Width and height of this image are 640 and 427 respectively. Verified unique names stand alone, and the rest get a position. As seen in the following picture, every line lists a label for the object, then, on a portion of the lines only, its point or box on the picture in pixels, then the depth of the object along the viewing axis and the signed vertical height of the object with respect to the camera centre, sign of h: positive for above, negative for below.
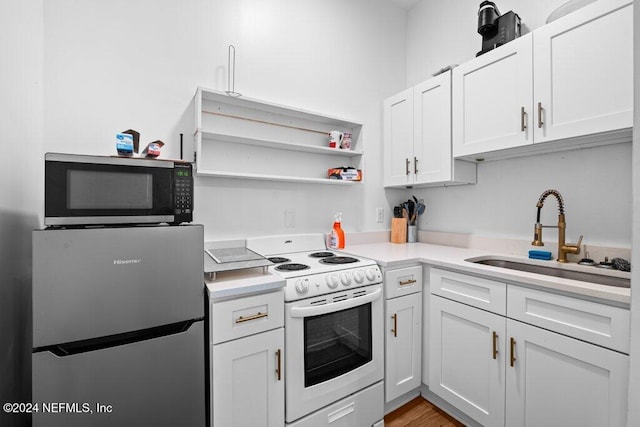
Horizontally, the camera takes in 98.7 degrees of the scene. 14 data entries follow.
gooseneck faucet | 1.54 -0.11
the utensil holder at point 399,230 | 2.44 -0.15
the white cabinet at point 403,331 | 1.66 -0.74
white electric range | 1.33 -0.69
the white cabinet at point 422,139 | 2.00 +0.60
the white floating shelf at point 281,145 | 1.71 +0.48
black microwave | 0.95 +0.08
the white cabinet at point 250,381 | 1.16 -0.74
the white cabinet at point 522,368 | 1.07 -0.72
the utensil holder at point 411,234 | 2.51 -0.19
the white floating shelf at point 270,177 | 1.62 +0.23
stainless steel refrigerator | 0.89 -0.41
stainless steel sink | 1.36 -0.33
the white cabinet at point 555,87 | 1.26 +0.69
